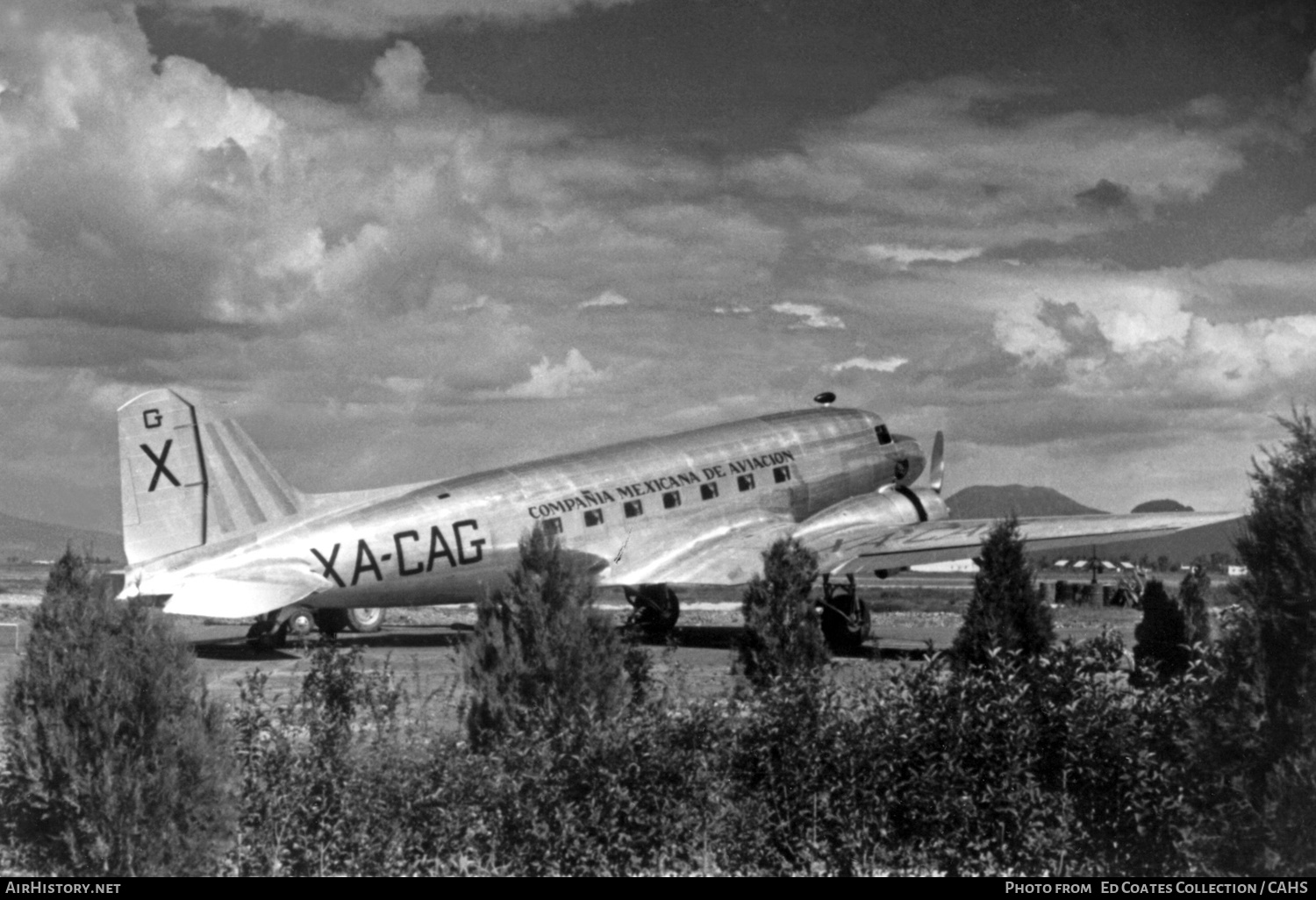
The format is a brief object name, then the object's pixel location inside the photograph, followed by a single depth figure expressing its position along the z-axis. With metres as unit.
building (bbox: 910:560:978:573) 128.02
